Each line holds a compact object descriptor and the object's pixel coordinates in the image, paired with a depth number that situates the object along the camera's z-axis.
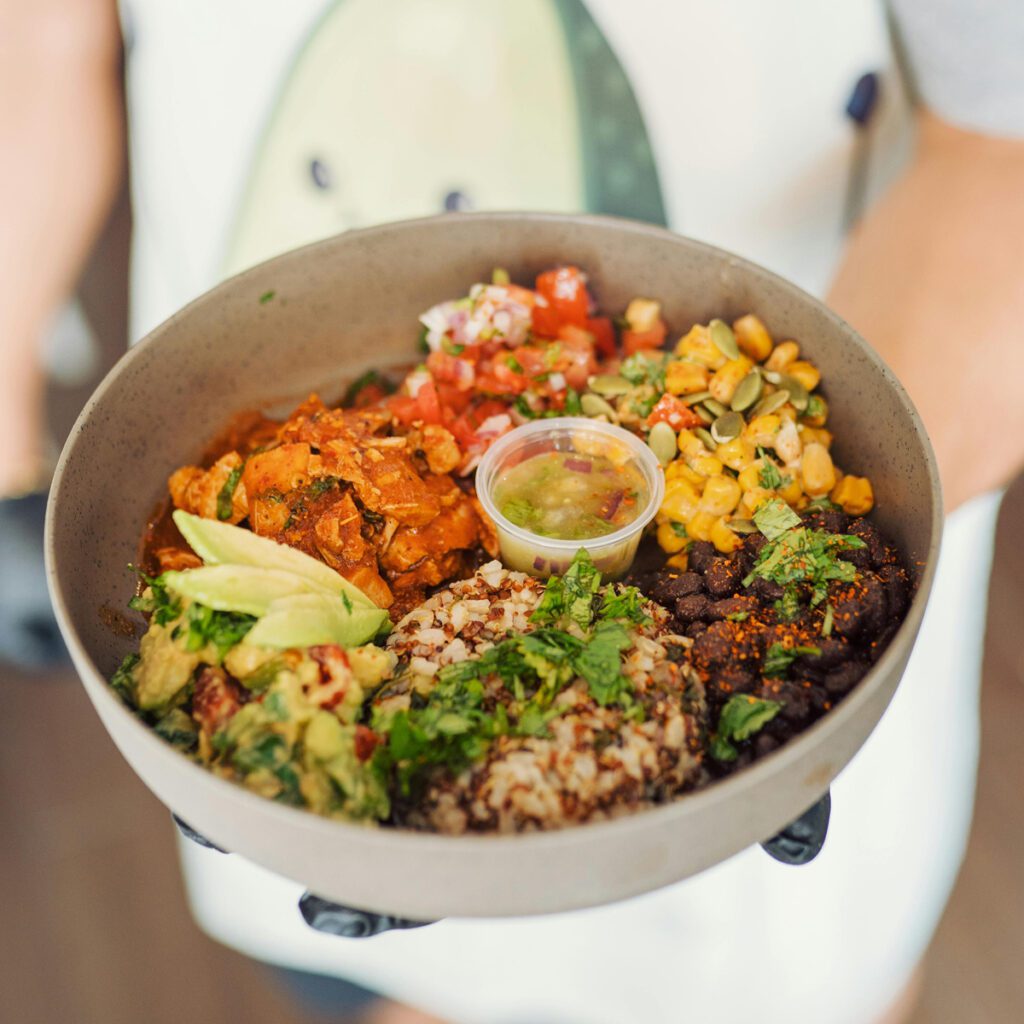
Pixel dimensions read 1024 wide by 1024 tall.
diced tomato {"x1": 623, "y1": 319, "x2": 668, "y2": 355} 0.60
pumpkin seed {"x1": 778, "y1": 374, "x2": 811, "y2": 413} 0.56
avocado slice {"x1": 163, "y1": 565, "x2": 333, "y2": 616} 0.48
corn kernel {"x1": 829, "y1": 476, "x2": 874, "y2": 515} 0.54
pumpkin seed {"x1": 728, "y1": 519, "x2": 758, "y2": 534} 0.53
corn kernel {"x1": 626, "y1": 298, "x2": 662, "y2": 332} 0.60
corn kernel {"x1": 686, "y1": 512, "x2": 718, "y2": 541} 0.54
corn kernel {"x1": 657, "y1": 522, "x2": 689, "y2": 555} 0.55
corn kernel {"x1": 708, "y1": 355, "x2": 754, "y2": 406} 0.56
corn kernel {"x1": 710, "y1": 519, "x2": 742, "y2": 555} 0.53
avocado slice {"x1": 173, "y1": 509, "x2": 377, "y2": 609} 0.50
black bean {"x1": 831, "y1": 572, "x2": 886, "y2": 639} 0.49
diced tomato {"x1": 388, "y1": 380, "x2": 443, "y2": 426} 0.57
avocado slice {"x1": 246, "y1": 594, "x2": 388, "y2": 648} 0.47
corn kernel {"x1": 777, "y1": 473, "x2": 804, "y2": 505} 0.54
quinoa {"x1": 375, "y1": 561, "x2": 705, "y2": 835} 0.46
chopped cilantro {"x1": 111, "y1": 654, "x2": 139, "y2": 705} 0.48
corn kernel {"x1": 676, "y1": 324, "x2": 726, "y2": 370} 0.57
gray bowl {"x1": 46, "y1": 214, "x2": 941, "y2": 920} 0.44
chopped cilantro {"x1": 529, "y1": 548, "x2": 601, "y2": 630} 0.51
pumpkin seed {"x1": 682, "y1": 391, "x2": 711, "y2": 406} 0.56
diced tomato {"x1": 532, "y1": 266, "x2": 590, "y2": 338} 0.59
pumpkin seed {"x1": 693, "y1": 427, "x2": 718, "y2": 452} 0.55
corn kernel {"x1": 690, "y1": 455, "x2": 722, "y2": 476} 0.55
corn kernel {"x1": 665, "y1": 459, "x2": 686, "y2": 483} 0.55
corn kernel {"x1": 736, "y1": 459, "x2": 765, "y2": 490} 0.54
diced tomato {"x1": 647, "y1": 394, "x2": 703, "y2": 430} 0.56
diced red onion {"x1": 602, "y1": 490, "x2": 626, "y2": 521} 0.56
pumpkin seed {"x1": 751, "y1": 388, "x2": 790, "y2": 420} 0.55
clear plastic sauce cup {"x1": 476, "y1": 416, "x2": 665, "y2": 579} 0.54
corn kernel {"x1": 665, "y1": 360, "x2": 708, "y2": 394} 0.56
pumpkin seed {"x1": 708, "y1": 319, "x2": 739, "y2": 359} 0.56
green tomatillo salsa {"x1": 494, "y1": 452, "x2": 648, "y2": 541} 0.55
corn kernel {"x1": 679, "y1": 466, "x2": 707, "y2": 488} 0.55
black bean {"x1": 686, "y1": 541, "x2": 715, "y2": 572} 0.53
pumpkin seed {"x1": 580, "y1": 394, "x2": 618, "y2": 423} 0.57
